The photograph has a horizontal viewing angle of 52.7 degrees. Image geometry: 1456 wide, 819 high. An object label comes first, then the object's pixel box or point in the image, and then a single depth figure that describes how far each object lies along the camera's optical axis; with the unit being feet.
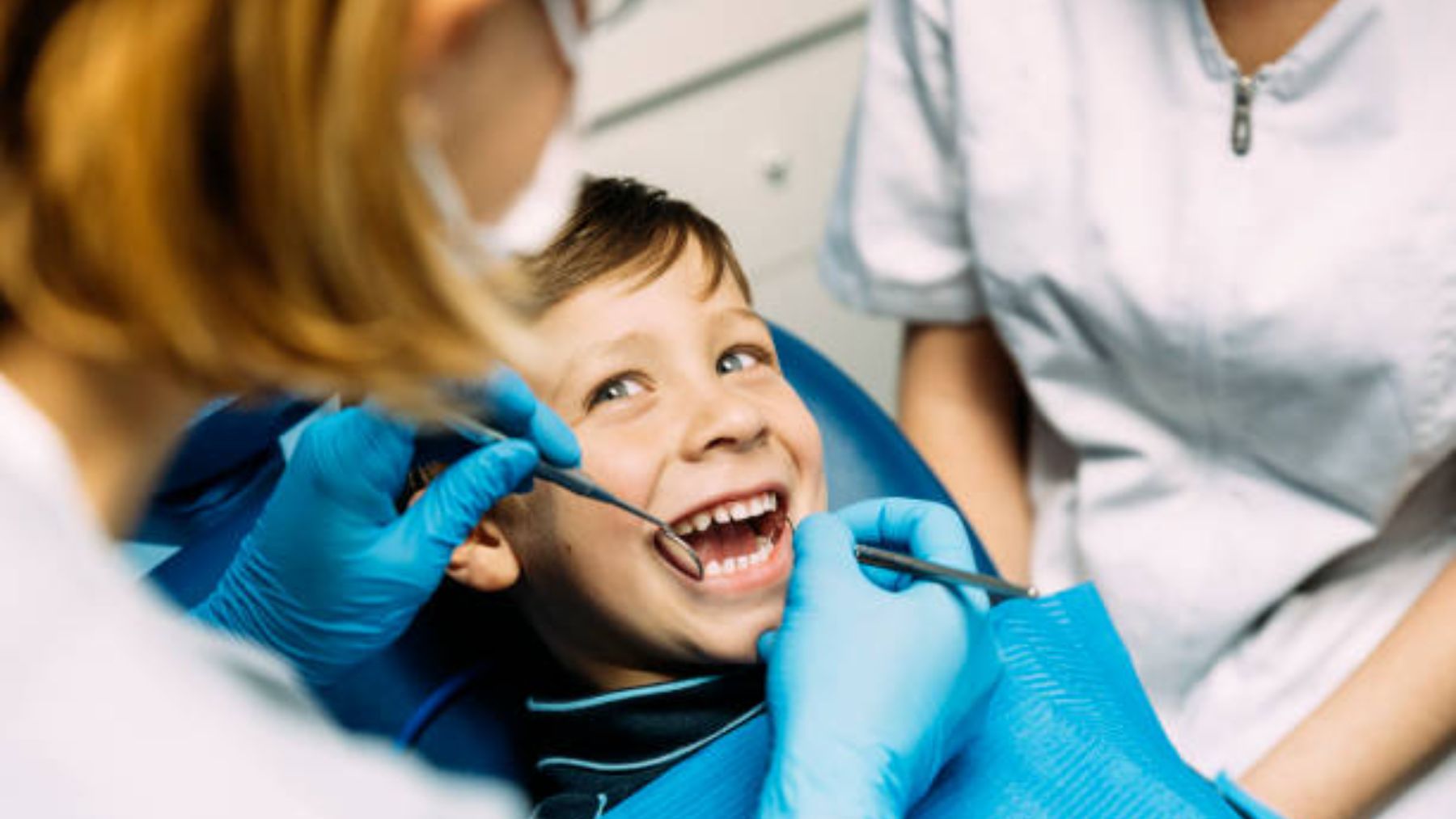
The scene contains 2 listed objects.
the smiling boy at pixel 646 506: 3.75
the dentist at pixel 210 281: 1.93
